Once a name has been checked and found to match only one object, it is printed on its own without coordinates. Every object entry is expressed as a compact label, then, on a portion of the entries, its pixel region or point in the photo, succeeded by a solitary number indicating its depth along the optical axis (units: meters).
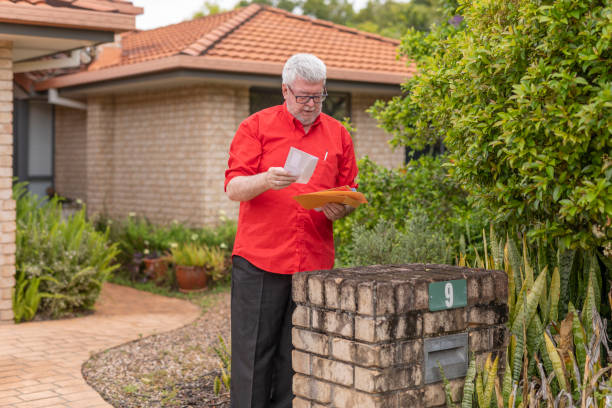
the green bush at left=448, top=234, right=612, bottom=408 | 3.21
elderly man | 3.57
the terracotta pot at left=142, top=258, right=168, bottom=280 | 10.35
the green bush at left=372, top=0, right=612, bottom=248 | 3.08
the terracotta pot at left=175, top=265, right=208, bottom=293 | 9.87
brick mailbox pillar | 2.94
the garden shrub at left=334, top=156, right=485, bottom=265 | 5.72
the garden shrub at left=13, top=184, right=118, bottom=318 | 7.67
